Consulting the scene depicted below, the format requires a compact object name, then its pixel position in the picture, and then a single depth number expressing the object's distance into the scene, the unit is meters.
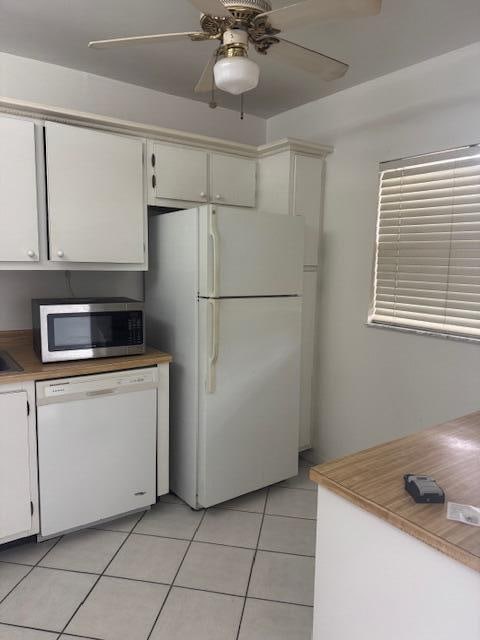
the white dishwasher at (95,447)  2.10
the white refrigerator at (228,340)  2.31
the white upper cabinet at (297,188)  2.79
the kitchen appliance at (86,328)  2.17
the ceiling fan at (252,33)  1.20
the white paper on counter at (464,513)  0.98
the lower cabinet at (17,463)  1.98
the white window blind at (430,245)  2.20
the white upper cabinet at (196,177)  2.57
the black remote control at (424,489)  1.05
